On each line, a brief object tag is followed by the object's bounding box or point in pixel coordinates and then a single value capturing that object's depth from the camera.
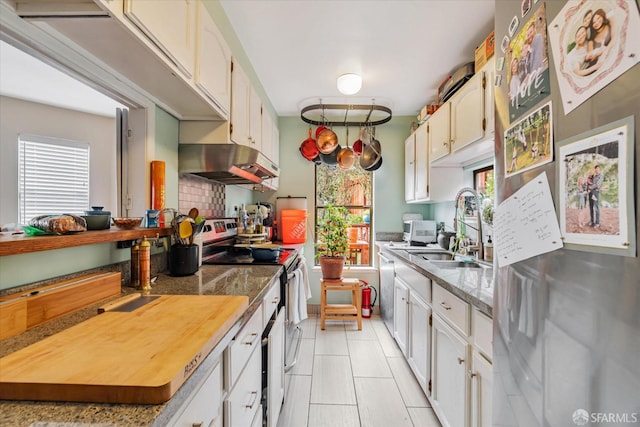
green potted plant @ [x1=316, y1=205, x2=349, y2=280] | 2.97
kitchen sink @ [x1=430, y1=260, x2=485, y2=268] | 2.01
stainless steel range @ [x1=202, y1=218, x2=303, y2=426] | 1.46
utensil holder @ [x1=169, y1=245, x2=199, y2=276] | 1.43
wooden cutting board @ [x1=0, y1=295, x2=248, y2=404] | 0.49
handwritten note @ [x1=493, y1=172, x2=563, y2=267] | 0.60
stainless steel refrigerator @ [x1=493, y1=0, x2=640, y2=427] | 0.44
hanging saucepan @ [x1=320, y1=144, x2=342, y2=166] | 3.31
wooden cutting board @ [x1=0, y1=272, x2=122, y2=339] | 0.73
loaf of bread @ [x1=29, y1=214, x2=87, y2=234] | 0.92
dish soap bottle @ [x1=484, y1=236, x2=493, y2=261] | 1.93
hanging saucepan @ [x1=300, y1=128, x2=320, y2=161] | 3.26
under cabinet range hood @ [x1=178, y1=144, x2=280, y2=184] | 1.78
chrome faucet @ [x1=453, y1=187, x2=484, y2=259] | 1.99
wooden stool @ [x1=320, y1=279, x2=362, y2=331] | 2.96
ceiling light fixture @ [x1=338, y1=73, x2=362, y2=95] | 2.53
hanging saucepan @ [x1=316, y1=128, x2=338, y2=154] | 3.08
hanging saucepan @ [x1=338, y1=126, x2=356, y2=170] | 3.19
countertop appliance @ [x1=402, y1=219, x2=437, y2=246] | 3.11
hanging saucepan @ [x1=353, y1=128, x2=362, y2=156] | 3.32
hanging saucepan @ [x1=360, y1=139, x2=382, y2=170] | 3.21
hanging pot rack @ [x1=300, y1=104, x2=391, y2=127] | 3.19
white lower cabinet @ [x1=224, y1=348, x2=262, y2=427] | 0.90
